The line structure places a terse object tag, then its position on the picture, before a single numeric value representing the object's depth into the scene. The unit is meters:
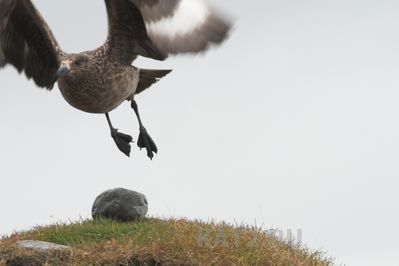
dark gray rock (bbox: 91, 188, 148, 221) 15.56
